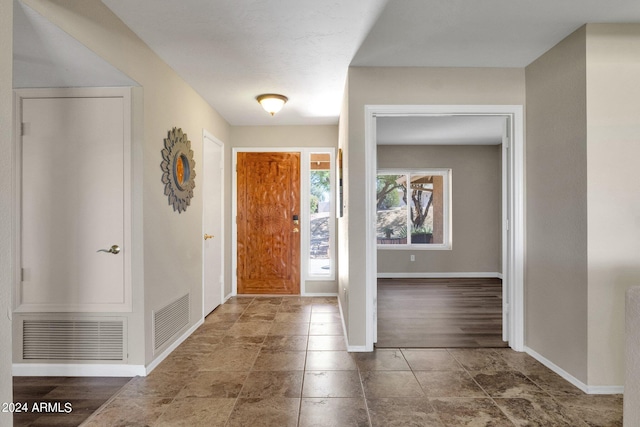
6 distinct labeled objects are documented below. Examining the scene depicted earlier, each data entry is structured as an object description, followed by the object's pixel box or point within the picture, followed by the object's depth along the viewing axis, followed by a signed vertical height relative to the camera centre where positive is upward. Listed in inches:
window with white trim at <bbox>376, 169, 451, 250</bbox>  254.5 +3.2
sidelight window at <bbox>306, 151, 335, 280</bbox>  195.3 -1.7
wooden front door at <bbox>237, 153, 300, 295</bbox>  194.9 -1.9
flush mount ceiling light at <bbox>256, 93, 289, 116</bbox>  141.3 +47.1
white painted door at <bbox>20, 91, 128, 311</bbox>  99.0 +3.8
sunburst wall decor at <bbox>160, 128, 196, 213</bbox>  114.3 +16.3
